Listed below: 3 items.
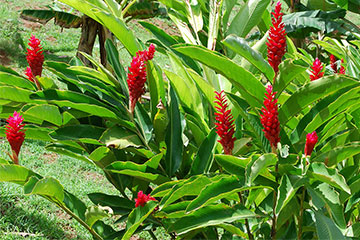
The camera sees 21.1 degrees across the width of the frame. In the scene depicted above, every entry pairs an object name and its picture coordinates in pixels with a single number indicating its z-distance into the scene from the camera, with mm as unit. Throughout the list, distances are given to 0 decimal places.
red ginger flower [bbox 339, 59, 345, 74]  3600
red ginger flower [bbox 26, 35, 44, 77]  3473
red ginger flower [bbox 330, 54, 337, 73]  3916
